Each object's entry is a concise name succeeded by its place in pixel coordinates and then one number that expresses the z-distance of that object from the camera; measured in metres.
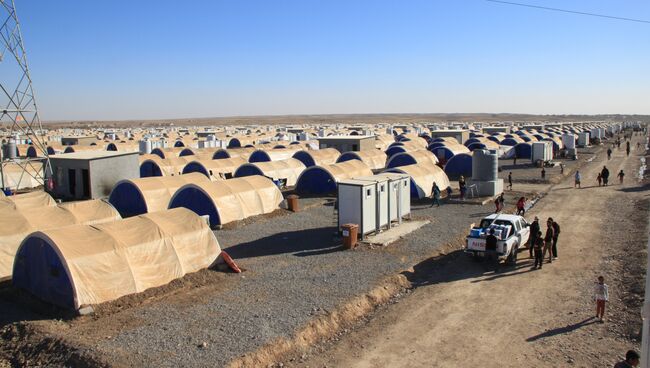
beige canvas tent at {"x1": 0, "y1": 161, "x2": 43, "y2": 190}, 34.72
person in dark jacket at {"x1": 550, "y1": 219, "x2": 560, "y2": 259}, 16.97
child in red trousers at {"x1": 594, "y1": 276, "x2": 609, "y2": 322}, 11.77
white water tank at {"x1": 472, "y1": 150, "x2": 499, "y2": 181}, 29.45
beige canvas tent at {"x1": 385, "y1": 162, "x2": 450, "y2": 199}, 28.83
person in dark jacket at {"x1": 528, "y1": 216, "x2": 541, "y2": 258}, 16.80
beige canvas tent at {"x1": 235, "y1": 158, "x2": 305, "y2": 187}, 33.03
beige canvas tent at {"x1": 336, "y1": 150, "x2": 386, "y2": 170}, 40.53
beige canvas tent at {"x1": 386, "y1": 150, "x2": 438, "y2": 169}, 37.51
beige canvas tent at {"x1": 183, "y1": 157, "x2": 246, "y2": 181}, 34.56
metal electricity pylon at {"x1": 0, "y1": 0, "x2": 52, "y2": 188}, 27.69
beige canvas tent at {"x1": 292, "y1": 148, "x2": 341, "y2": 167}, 40.66
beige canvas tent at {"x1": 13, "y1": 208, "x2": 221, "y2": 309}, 12.58
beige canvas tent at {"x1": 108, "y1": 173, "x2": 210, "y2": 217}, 24.34
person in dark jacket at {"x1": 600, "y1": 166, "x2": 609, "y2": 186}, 33.22
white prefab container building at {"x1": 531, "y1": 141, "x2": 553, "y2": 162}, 45.47
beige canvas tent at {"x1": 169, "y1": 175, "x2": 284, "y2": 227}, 22.55
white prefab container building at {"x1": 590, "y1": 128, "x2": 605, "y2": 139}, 80.43
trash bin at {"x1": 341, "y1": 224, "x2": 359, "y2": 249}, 18.09
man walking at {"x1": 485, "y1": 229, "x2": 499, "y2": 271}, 16.28
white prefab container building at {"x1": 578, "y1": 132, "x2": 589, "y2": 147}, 70.38
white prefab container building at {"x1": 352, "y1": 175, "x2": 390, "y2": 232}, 19.88
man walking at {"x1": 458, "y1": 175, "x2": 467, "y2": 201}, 28.34
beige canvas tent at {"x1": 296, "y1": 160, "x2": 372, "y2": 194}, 30.61
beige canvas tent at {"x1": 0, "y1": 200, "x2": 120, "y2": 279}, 16.04
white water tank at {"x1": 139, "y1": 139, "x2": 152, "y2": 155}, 52.50
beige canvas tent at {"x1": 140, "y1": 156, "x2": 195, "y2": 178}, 35.94
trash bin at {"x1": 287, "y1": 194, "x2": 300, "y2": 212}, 25.66
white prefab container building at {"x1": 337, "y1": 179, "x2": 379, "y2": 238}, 19.09
